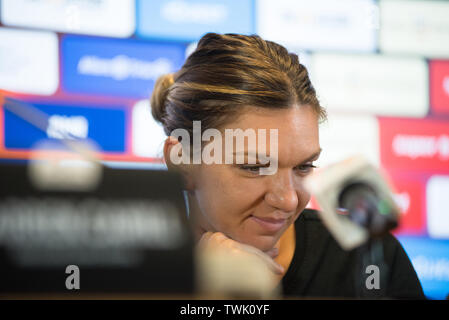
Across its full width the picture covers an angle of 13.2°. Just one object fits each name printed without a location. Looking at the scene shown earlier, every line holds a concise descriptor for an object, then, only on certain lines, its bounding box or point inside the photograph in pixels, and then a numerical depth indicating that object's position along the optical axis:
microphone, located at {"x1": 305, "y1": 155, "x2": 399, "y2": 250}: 1.80
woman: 1.96
